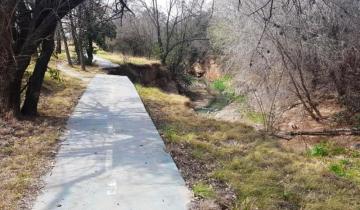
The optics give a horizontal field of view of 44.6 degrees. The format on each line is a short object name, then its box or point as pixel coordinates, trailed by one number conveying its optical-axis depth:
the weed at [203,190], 5.39
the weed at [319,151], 8.98
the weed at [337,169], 7.23
